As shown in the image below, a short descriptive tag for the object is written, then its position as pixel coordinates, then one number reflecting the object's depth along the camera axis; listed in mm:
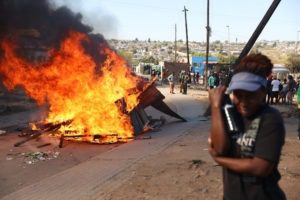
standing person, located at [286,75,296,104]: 23167
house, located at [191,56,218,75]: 55294
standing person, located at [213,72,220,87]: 24261
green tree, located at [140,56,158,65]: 74625
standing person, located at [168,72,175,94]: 30227
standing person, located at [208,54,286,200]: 2623
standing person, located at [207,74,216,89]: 24125
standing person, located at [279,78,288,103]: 23516
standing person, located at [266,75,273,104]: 22261
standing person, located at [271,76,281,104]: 22484
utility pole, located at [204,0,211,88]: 35459
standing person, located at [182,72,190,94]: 29888
